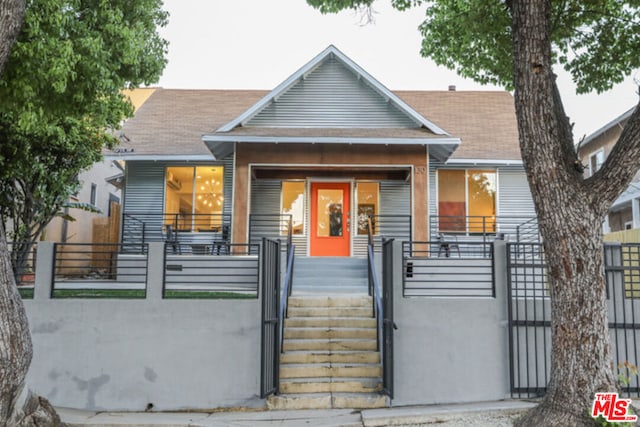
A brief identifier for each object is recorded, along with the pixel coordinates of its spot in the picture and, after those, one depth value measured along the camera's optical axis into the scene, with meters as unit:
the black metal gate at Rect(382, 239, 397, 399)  7.55
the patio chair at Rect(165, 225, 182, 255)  14.79
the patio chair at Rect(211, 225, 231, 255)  13.94
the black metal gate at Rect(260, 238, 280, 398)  7.45
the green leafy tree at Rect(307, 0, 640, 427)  5.80
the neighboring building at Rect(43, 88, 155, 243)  19.81
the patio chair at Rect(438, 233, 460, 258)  14.62
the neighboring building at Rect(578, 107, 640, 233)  19.09
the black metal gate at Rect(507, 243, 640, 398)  7.87
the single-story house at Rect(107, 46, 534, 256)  13.35
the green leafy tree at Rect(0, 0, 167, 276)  7.43
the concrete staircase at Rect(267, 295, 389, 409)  7.73
